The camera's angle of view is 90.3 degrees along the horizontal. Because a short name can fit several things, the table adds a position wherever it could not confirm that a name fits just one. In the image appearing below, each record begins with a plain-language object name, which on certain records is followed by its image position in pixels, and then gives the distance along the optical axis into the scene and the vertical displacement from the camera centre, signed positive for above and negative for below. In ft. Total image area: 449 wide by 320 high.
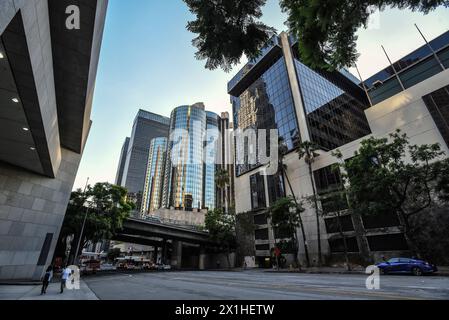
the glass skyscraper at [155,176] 501.15 +184.95
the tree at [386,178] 66.49 +22.68
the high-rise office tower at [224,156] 483.31 +251.78
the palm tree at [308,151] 123.13 +55.89
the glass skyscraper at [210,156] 470.39 +226.14
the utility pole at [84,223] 91.86 +15.59
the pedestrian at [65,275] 39.56 -1.66
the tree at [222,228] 170.30 +23.94
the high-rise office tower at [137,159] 604.08 +265.22
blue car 55.57 -1.99
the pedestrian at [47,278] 38.14 -2.08
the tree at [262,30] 12.47 +12.96
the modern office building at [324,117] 89.04 +74.96
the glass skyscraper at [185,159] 437.99 +199.73
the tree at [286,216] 114.73 +21.32
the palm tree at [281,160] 135.31 +56.11
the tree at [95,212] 96.37 +21.48
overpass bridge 153.48 +19.67
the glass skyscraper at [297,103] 149.38 +112.99
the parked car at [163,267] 156.28 -2.55
